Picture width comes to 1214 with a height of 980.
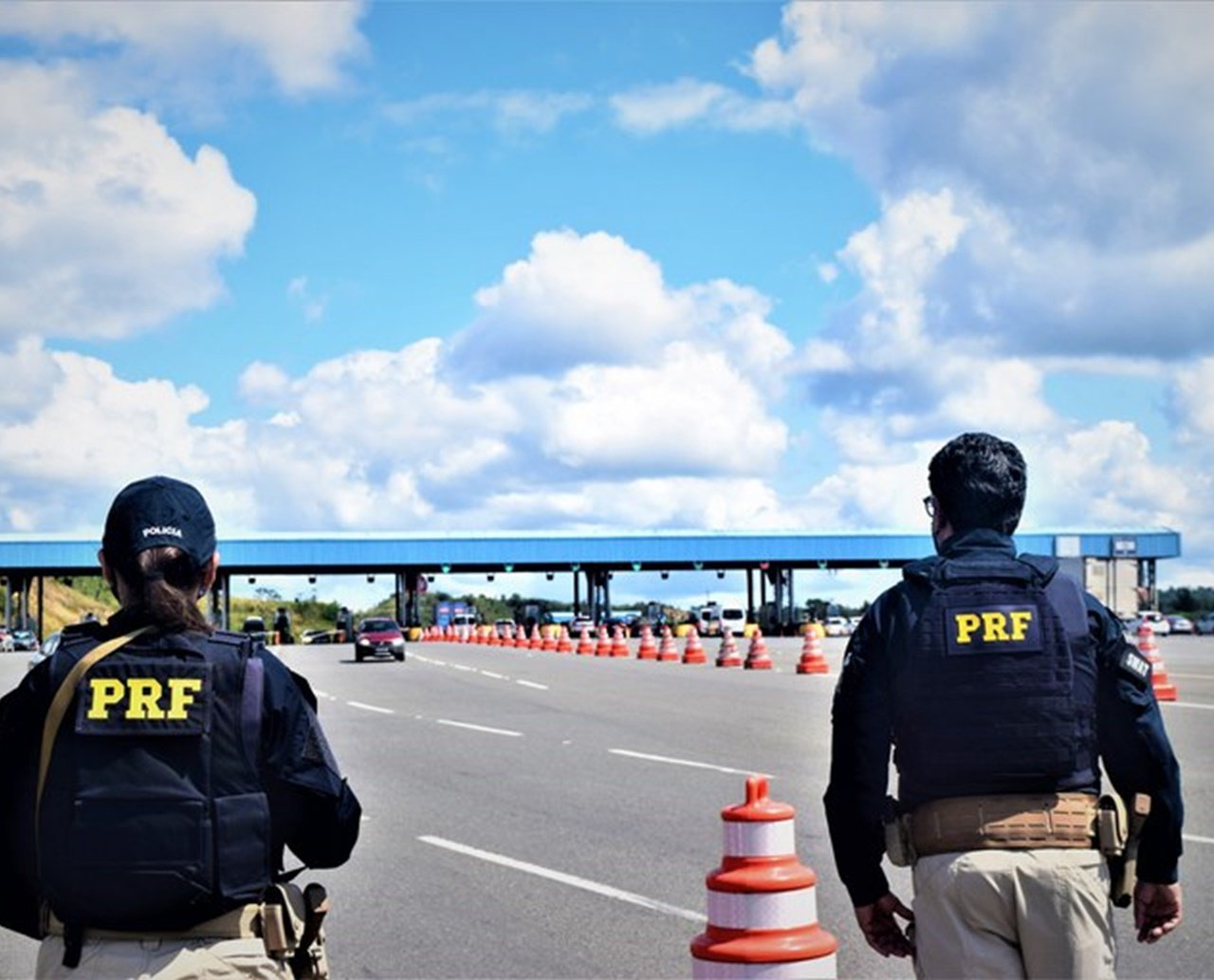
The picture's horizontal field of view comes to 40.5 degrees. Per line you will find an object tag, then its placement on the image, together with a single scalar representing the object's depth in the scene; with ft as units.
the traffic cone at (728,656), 119.24
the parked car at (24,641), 268.41
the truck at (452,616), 359.87
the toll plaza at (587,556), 274.36
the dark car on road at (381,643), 156.66
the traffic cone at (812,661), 103.19
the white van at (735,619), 263.29
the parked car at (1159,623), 271.80
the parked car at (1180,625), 301.51
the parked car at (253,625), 232.55
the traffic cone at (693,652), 128.57
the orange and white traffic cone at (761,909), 15.06
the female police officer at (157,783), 11.76
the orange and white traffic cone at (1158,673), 73.51
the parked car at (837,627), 283.59
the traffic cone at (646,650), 144.97
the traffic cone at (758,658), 114.67
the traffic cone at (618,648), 158.62
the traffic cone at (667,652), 139.58
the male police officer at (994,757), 12.80
